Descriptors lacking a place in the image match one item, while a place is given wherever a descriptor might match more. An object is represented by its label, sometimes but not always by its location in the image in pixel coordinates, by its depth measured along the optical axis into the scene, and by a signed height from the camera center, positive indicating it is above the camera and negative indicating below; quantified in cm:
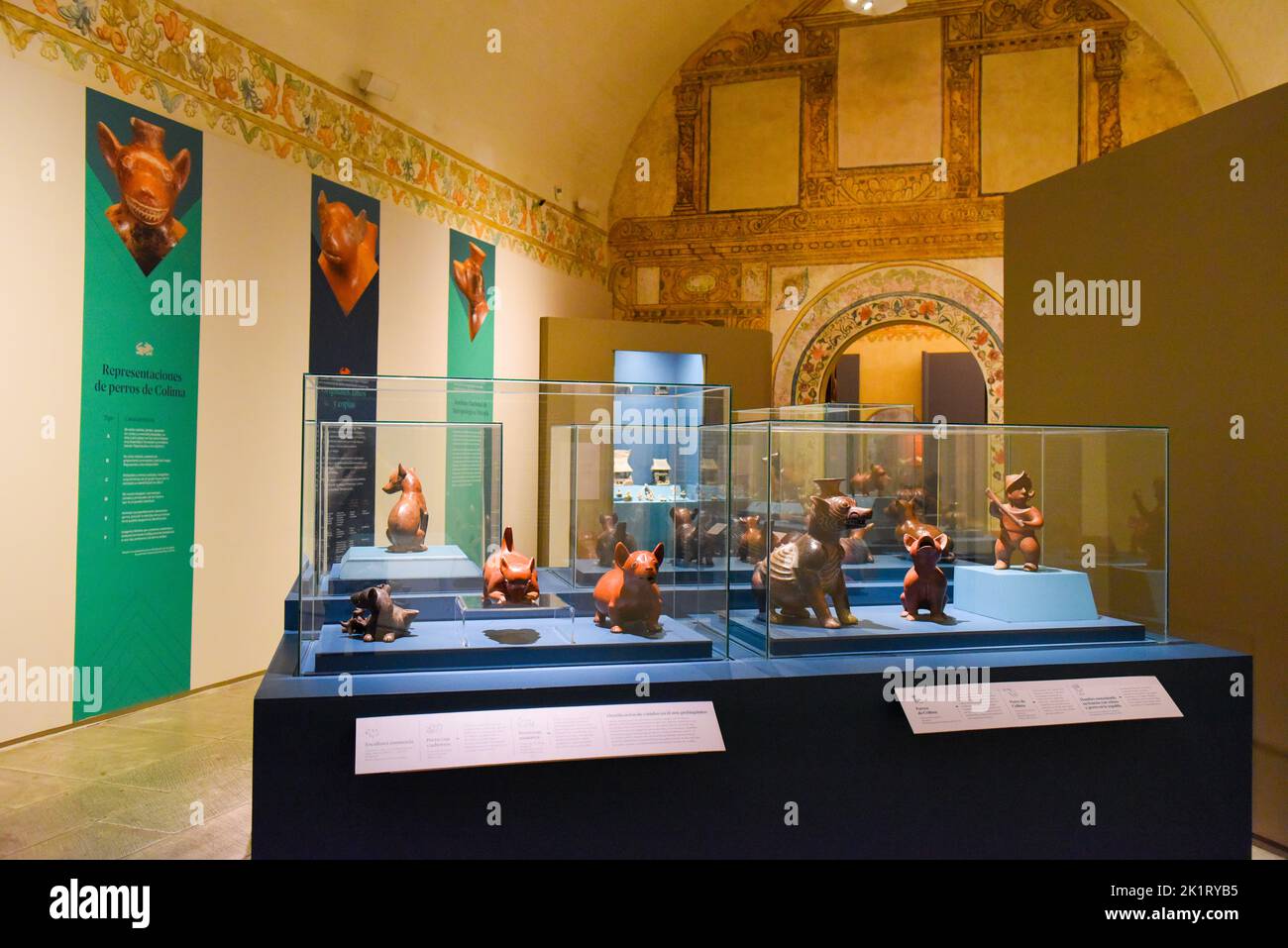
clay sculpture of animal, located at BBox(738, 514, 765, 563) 350 -19
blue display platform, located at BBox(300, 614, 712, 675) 300 -50
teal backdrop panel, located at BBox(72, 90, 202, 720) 550 +20
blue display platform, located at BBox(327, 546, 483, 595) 327 -30
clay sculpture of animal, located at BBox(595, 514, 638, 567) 351 -18
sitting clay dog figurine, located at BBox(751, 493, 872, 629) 345 -28
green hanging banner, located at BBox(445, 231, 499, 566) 919 +160
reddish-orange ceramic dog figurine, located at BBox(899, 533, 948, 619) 372 -35
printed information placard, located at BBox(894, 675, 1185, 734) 313 -67
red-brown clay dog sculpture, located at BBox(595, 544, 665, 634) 329 -35
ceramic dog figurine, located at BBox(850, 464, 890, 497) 391 +2
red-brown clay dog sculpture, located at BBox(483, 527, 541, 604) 348 -33
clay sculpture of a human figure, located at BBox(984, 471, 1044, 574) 396 -14
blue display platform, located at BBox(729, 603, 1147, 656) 335 -50
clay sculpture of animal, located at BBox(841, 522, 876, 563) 409 -26
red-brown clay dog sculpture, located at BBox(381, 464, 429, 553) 353 -12
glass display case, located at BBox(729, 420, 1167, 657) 346 -19
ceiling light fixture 942 +443
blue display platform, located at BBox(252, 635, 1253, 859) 278 -86
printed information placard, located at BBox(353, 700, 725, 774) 272 -70
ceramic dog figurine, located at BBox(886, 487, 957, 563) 416 -11
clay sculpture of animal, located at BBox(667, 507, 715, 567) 347 -17
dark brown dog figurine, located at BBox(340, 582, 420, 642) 313 -42
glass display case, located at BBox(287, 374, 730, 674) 316 -13
